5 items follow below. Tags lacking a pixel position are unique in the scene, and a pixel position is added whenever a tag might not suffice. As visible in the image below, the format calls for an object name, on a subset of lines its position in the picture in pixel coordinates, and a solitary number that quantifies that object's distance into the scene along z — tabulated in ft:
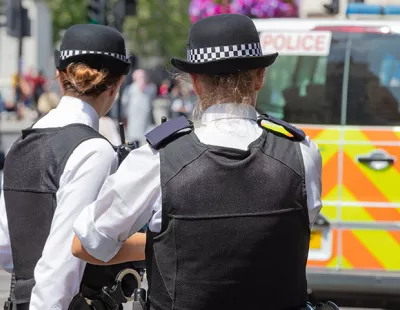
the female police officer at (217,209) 18.54
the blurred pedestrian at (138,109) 122.21
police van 43.98
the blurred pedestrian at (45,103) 123.62
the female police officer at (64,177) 21.58
